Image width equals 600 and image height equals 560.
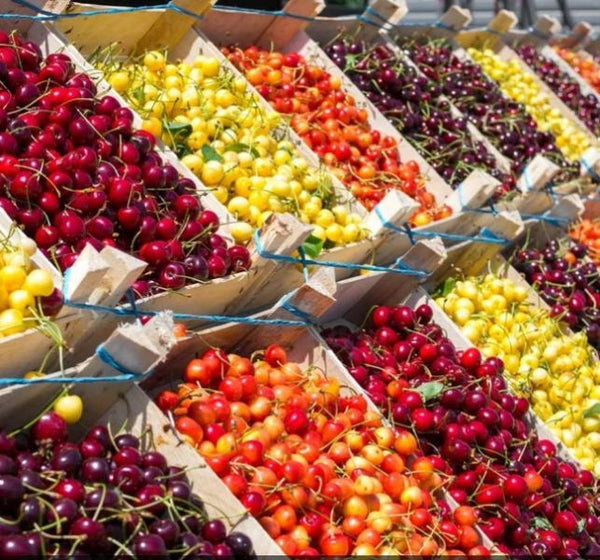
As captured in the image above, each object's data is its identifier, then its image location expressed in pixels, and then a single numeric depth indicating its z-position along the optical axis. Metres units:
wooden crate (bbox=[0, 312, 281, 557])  2.11
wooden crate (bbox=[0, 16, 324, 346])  2.16
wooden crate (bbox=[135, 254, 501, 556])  2.61
